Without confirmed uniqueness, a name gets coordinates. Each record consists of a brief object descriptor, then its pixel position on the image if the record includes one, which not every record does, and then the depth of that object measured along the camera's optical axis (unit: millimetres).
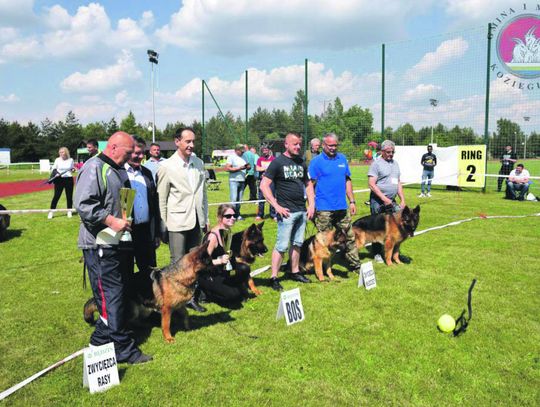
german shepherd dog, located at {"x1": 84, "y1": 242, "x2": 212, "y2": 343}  3844
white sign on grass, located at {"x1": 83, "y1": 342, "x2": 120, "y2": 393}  2994
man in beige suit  4223
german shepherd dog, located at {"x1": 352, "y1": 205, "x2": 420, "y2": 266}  6430
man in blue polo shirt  5754
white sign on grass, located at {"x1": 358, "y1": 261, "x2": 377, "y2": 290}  5391
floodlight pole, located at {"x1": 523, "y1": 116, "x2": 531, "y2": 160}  16438
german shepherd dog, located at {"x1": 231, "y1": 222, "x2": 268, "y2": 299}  5086
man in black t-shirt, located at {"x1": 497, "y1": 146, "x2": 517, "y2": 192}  16906
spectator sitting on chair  14781
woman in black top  3944
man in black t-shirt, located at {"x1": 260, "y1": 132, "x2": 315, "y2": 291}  5148
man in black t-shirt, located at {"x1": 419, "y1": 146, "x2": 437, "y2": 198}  16000
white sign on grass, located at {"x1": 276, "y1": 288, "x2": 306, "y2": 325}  4238
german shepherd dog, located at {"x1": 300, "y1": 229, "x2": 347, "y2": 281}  5871
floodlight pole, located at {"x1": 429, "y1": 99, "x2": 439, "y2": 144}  18062
